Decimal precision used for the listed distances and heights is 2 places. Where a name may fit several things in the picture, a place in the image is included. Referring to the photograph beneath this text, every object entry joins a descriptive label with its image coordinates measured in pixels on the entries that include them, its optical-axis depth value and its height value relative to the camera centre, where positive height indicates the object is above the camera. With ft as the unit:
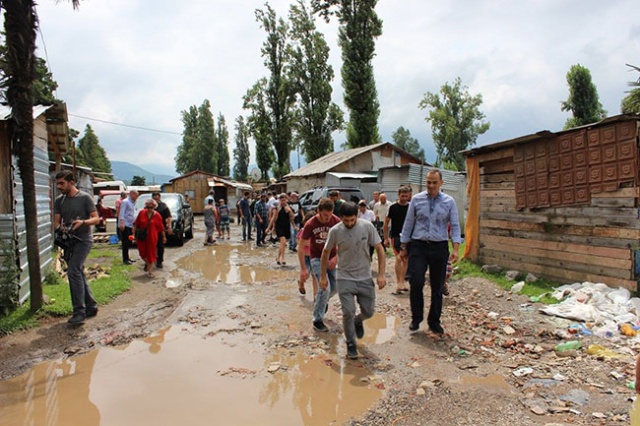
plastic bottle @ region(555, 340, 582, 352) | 16.28 -5.74
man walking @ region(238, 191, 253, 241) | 56.18 -1.47
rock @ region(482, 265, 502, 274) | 29.09 -4.94
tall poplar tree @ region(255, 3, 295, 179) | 138.21 +37.39
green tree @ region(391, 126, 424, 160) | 395.96 +51.85
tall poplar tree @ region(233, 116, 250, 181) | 280.31 +29.88
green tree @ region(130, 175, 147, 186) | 220.23 +12.53
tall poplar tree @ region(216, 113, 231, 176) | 251.19 +30.36
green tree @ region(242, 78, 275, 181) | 141.90 +25.65
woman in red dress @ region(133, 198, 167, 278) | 31.89 -2.06
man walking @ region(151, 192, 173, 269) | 35.09 -1.27
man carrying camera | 19.52 -1.03
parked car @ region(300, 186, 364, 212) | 53.32 +0.51
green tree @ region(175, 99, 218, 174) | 206.28 +27.38
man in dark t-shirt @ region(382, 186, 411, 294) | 25.00 -1.59
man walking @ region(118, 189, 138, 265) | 36.19 -1.48
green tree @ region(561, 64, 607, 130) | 77.71 +16.93
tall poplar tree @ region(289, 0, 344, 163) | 129.08 +31.55
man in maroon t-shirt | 18.76 -2.00
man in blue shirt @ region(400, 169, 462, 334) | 18.17 -2.01
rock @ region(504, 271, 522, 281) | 26.84 -4.97
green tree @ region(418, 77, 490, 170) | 175.42 +31.42
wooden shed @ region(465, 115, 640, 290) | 21.50 -0.65
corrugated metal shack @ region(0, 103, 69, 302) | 20.18 +0.29
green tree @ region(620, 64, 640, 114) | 42.09 +8.96
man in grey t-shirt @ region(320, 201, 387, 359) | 15.78 -2.42
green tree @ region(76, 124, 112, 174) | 193.43 +25.61
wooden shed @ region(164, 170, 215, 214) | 125.39 +4.93
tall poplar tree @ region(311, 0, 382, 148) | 111.75 +35.13
